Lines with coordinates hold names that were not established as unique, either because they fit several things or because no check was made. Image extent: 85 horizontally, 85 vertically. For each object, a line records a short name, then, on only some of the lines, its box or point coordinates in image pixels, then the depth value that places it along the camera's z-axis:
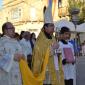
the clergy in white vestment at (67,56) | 6.08
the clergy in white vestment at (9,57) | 4.99
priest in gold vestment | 5.49
